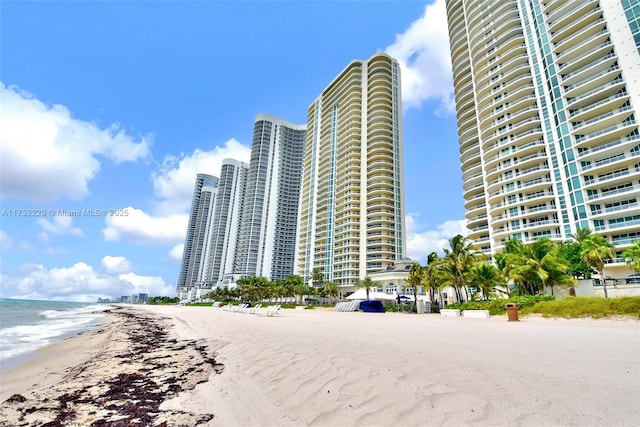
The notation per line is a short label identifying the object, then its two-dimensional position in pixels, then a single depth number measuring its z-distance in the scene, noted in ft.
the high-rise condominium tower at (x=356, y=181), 250.37
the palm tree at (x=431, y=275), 122.52
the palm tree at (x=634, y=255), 89.61
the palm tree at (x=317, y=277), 253.24
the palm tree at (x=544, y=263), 96.37
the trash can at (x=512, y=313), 65.64
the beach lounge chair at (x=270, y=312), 93.81
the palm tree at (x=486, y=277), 106.63
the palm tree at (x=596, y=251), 98.43
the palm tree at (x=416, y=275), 131.23
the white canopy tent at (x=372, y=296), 135.74
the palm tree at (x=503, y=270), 104.77
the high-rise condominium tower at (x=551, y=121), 134.00
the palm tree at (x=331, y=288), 221.25
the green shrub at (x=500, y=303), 77.20
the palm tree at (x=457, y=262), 112.16
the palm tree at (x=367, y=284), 182.90
